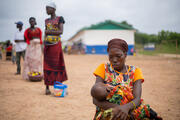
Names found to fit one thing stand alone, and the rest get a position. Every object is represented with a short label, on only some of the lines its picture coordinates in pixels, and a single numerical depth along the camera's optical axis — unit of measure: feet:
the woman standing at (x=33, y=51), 19.84
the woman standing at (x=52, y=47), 14.07
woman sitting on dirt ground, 6.47
